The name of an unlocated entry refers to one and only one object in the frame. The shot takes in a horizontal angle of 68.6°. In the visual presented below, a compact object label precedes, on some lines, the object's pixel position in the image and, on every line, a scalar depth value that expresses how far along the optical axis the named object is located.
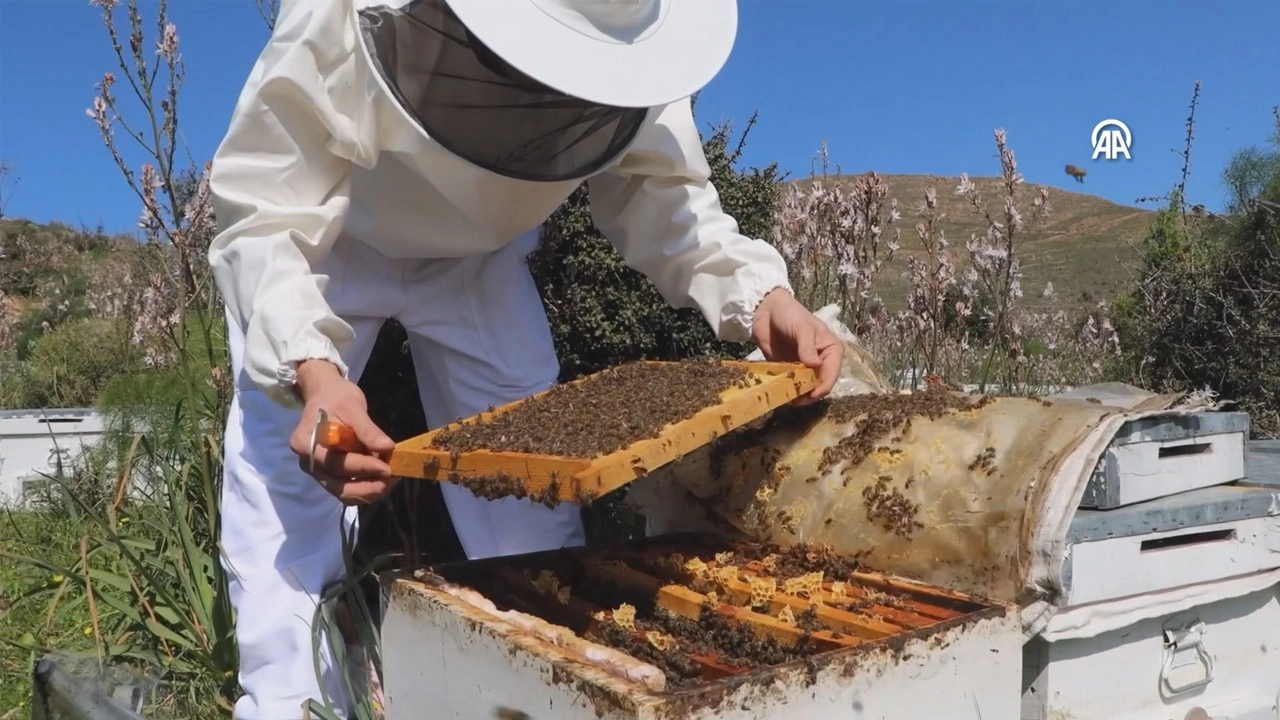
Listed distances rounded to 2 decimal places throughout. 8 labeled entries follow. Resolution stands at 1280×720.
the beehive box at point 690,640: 1.17
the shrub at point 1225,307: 4.81
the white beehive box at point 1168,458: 1.55
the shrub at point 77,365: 6.64
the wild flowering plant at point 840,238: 3.71
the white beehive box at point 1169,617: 1.48
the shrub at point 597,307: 3.19
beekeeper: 1.77
